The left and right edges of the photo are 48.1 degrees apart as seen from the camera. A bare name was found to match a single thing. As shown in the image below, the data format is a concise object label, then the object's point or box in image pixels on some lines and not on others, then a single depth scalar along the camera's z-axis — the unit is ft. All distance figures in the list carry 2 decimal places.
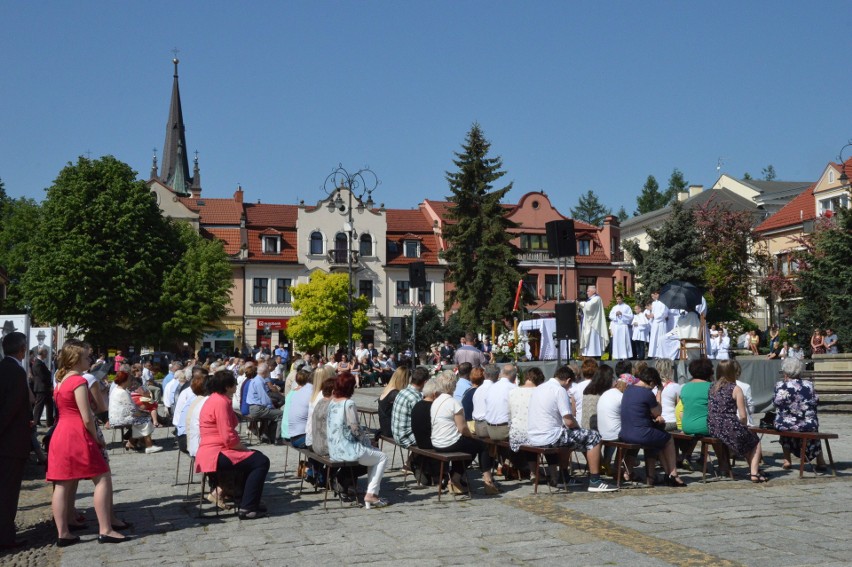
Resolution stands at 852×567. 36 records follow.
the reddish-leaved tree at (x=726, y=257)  172.65
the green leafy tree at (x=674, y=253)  166.91
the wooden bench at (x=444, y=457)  35.65
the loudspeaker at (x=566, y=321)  58.29
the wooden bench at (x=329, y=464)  33.91
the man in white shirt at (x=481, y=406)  42.16
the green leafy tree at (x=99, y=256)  154.10
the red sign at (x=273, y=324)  219.59
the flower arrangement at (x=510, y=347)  92.84
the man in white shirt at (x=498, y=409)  41.01
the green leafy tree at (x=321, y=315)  194.39
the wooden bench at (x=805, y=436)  39.93
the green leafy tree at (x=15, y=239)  203.10
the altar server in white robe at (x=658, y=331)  75.97
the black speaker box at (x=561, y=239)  58.54
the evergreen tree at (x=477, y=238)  168.86
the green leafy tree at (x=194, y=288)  161.17
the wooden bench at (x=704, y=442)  39.27
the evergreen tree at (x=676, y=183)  331.57
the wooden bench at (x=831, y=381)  75.66
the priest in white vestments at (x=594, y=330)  80.33
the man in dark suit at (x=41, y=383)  54.70
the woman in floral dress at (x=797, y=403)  41.22
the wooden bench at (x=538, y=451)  36.91
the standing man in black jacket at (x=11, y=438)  27.43
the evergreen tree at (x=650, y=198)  333.42
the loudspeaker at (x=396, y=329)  100.12
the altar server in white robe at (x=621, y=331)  79.51
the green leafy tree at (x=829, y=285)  100.68
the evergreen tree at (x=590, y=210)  358.23
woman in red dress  27.50
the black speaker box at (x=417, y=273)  92.73
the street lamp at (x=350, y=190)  101.39
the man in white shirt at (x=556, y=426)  37.27
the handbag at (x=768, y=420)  43.88
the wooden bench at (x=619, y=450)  37.32
